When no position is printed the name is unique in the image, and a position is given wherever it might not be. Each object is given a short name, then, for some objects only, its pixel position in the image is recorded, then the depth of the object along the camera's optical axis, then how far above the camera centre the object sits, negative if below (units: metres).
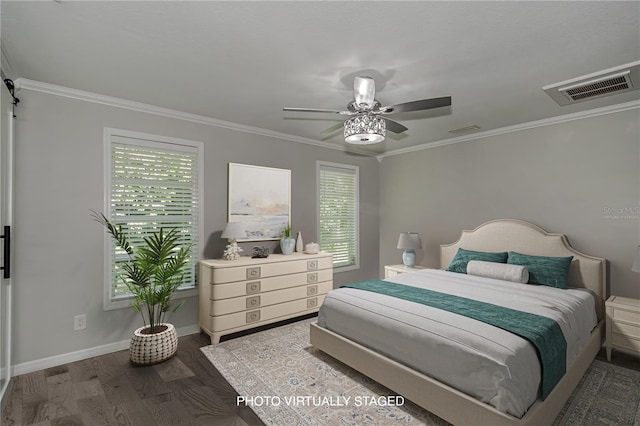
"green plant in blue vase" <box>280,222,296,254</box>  4.28 -0.42
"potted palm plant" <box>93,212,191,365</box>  2.91 -0.72
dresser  3.40 -0.95
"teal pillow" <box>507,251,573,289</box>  3.31 -0.62
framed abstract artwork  4.08 +0.19
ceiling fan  2.46 +0.83
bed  1.82 -1.10
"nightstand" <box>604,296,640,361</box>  2.89 -1.08
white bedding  1.82 -0.88
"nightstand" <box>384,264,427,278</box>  4.67 -0.87
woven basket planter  2.89 -1.29
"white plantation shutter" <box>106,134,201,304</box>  3.23 +0.22
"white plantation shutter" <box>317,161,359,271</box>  5.10 +0.02
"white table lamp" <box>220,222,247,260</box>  3.71 -0.27
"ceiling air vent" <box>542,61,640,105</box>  2.54 +1.17
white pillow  3.40 -0.67
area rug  2.16 -1.45
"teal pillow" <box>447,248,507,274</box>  3.88 -0.58
